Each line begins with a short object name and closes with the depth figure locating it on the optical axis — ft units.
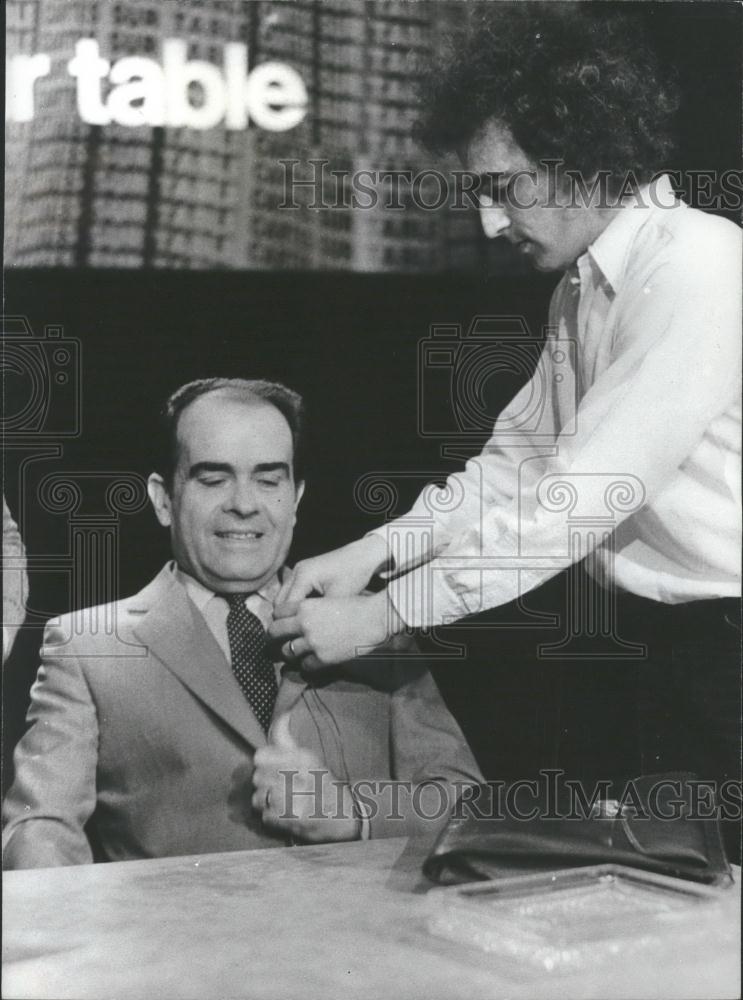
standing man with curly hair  8.24
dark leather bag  7.61
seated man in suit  7.95
